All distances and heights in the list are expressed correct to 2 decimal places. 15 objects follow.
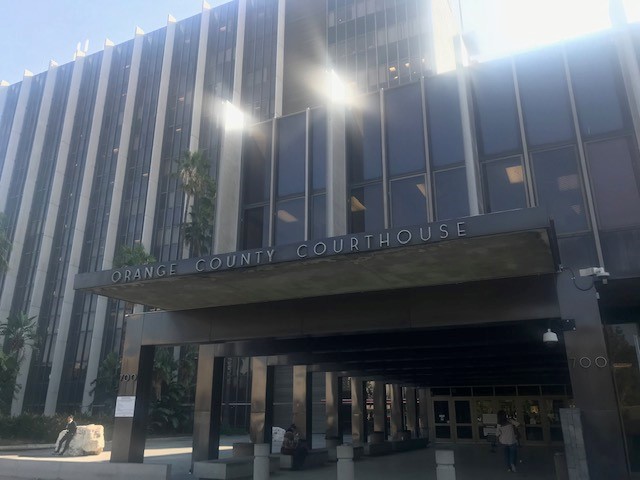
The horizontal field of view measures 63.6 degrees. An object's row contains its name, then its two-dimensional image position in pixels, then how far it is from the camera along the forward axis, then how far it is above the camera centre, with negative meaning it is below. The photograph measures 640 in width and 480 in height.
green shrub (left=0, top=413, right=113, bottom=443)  27.88 -0.94
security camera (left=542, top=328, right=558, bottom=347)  11.03 +1.47
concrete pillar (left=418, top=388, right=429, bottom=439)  34.86 +0.16
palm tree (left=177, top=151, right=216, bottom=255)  43.94 +17.72
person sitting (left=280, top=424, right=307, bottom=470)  17.23 -1.25
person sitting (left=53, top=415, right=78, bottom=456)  20.59 -0.99
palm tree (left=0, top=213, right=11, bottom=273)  37.16 +11.53
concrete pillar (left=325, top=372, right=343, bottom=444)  25.62 +0.26
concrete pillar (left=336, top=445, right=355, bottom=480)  11.59 -1.13
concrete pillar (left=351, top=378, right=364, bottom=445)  30.00 +0.02
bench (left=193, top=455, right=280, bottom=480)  14.17 -1.56
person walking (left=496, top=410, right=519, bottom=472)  16.44 -0.87
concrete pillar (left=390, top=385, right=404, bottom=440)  33.62 +0.02
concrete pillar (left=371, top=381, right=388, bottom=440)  30.56 +0.19
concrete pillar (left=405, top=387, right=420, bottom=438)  38.25 +0.23
